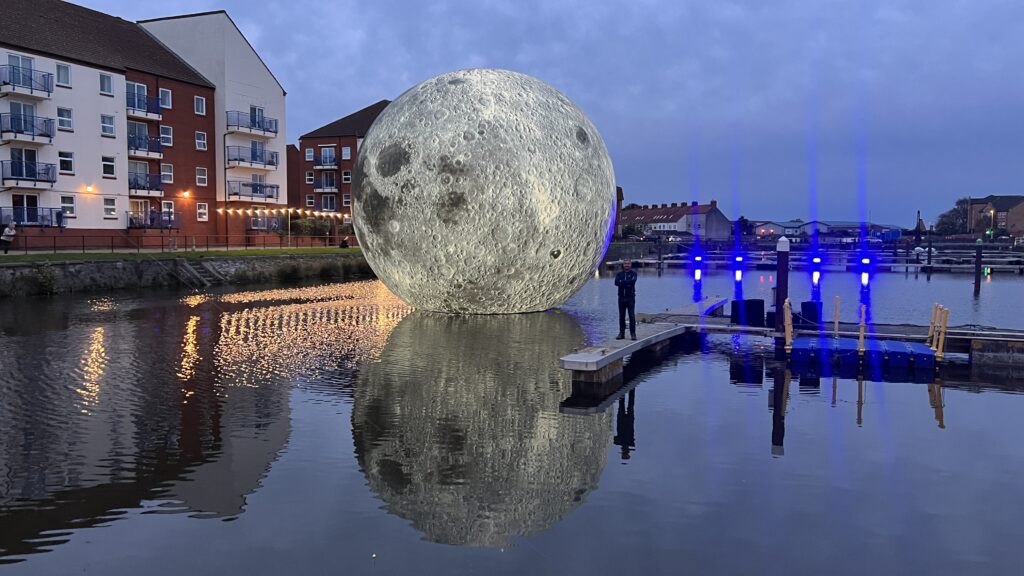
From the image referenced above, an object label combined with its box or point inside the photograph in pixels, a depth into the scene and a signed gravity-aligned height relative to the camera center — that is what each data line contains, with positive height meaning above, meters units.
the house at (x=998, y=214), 121.69 +6.96
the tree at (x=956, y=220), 144.15 +6.94
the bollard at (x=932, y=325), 15.82 -1.47
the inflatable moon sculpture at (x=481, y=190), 18.58 +1.52
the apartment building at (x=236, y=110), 52.81 +9.99
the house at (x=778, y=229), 126.75 +4.71
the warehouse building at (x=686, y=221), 134.00 +5.86
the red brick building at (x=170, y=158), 47.47 +5.95
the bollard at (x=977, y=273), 35.85 -0.83
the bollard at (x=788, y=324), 16.08 -1.49
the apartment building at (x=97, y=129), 40.19 +7.02
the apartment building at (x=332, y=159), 72.69 +8.79
